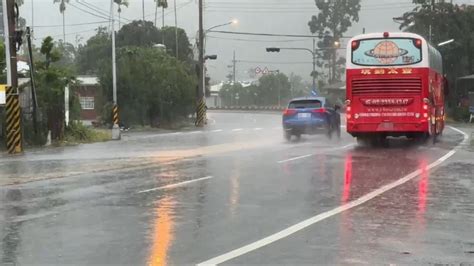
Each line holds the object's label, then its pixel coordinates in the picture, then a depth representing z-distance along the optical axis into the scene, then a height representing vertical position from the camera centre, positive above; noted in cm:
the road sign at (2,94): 2462 +32
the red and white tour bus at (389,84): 2064 +54
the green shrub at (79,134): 2925 -156
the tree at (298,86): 12722 +331
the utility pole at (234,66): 12910 +738
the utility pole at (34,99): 2622 +13
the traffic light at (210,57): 5219 +370
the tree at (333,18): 9938 +1329
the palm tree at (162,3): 6556 +1031
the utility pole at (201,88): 4750 +103
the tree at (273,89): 11294 +219
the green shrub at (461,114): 5366 -121
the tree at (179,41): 7531 +753
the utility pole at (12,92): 2262 +37
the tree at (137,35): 7850 +838
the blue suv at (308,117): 2762 -75
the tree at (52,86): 2756 +71
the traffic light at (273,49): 5500 +456
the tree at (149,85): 4391 +116
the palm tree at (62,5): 7881 +1236
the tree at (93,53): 8150 +659
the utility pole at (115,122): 3191 -104
